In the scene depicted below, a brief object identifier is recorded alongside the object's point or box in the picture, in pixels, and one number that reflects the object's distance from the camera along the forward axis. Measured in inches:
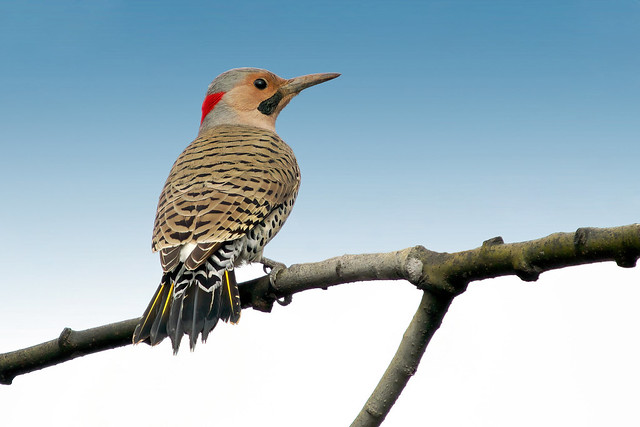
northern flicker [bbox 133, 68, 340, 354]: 261.0
